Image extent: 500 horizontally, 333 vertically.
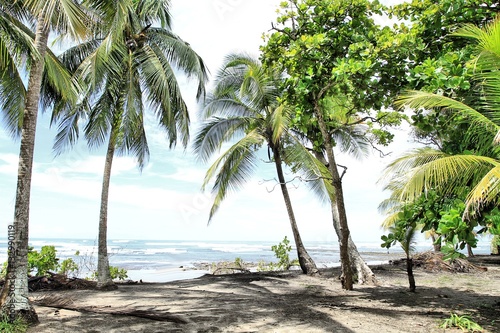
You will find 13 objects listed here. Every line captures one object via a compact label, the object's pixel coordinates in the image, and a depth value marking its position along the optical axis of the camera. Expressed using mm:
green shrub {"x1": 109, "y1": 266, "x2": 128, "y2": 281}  11945
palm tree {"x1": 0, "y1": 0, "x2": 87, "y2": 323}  5066
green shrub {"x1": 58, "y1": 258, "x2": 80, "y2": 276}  11367
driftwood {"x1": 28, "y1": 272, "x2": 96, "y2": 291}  9164
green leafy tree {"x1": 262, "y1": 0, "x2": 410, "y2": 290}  5961
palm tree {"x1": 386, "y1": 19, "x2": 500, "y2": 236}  3951
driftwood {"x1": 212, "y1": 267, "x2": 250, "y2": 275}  13855
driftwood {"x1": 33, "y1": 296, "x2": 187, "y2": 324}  5348
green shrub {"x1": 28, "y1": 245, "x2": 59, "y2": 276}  10242
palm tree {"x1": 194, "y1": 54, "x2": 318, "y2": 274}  11523
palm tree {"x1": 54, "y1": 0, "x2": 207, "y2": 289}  9398
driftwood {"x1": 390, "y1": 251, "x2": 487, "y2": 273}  12165
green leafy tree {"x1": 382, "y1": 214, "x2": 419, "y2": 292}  5570
